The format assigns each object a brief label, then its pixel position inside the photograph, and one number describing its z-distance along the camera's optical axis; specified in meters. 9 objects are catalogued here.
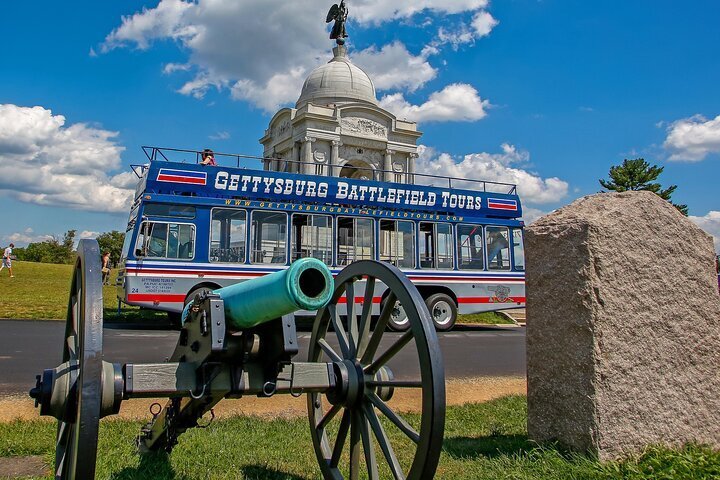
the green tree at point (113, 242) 58.42
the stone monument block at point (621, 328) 4.43
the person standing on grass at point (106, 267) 21.81
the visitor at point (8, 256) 27.74
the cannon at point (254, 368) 2.82
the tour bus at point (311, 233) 13.41
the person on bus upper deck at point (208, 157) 15.76
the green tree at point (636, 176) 40.16
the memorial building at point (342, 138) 35.34
